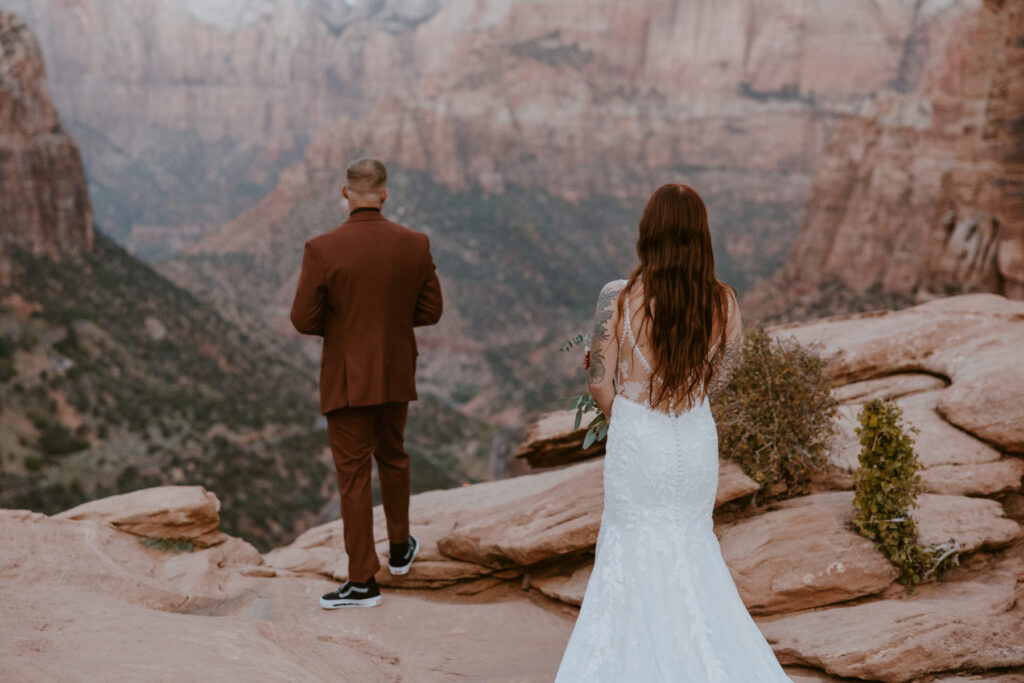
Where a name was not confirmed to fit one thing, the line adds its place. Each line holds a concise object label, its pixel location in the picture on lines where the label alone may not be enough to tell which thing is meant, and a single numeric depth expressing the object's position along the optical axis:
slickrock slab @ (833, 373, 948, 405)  7.37
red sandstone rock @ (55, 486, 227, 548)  7.06
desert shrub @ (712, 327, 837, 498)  5.89
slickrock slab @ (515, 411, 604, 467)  7.43
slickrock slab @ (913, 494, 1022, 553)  5.49
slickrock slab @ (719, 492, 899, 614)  5.22
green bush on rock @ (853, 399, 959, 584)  5.21
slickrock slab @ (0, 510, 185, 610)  5.26
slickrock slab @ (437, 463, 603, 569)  5.70
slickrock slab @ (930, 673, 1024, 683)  4.45
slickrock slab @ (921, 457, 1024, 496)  6.11
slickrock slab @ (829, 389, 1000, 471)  6.30
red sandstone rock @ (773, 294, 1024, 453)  6.45
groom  5.07
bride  3.59
